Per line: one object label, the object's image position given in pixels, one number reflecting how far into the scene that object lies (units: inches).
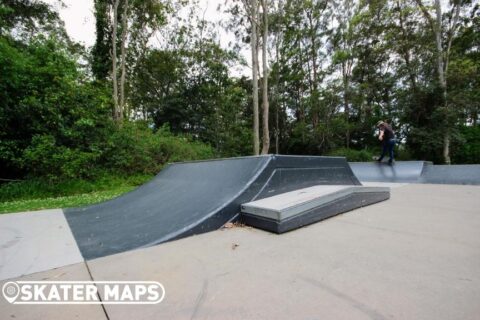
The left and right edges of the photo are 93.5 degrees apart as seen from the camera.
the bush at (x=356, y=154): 502.3
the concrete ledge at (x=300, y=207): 92.8
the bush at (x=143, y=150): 343.0
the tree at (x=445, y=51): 432.5
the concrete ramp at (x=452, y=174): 228.2
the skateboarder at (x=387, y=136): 279.9
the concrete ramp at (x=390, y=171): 263.7
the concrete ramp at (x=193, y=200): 93.0
